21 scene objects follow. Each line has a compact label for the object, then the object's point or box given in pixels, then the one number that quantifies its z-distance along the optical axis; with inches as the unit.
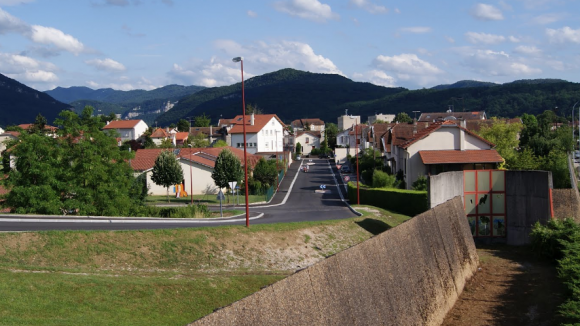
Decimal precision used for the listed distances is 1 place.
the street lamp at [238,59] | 894.3
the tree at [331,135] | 5091.0
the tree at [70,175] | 1245.7
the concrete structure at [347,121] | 6985.7
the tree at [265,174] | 2209.6
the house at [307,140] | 5132.9
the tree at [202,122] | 6565.0
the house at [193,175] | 2134.6
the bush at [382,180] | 1749.5
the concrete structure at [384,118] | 7536.9
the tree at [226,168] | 1919.3
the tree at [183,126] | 5915.4
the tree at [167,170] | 1871.3
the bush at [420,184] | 1574.8
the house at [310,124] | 7274.1
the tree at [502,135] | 2143.2
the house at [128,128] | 4969.0
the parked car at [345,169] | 2983.8
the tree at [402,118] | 6071.9
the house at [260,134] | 3577.8
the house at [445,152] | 1729.8
